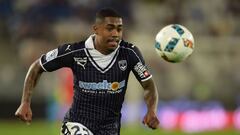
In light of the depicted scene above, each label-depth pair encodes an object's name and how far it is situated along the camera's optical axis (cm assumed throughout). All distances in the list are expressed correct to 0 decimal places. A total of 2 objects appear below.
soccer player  1523
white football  1587
